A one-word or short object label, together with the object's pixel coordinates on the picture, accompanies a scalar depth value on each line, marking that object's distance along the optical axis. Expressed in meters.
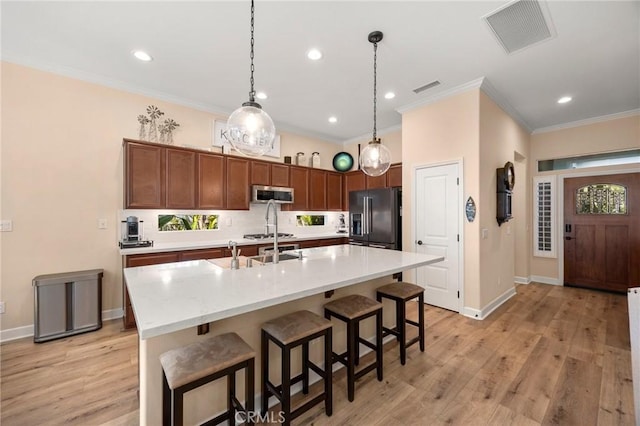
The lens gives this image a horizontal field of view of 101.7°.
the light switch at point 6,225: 2.77
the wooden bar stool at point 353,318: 1.88
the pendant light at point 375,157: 2.70
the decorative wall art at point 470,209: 3.36
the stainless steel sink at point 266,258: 2.20
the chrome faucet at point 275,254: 2.25
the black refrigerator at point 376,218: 4.24
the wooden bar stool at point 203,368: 1.19
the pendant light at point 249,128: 1.91
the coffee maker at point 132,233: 3.29
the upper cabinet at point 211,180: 3.31
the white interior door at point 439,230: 3.56
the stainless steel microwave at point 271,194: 4.36
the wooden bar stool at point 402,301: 2.33
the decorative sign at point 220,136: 4.24
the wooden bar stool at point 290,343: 1.53
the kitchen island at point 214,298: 1.20
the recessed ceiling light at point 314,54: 2.69
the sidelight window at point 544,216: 4.89
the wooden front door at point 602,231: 4.16
